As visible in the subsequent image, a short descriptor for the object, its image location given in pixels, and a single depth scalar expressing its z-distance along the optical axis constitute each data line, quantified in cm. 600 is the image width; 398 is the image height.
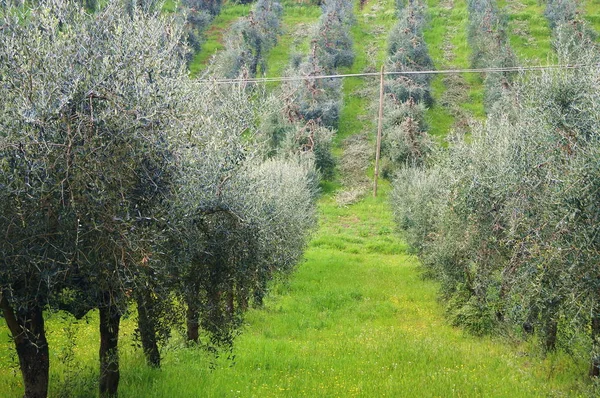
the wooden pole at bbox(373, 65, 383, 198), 4634
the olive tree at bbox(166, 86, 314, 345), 941
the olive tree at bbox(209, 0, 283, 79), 6294
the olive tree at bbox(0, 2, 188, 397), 706
